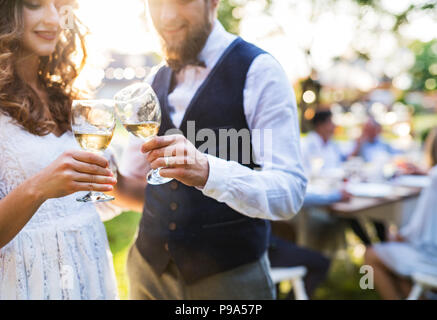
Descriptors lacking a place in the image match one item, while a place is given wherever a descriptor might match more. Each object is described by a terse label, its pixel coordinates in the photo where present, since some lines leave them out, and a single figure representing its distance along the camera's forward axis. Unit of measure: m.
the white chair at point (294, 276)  2.71
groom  1.29
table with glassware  3.42
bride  1.19
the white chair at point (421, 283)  2.58
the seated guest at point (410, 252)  2.82
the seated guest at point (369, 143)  5.91
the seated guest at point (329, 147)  4.38
